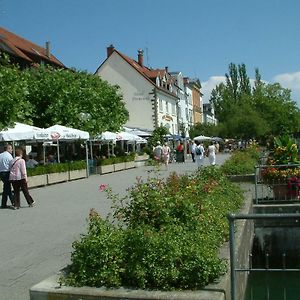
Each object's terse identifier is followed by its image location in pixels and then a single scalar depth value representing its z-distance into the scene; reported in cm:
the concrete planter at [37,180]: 2164
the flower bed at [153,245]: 463
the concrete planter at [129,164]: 3625
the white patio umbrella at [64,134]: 2309
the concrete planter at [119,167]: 3356
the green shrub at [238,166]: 1606
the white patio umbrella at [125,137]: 3411
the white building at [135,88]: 6131
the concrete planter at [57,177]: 2334
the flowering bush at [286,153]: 1369
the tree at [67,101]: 3105
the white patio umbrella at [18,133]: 1964
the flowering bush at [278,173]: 1202
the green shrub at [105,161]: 3139
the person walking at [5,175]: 1521
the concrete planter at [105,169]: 3096
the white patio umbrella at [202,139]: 6097
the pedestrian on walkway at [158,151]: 3658
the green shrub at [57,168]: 2212
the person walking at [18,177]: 1472
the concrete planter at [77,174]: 2589
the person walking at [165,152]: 3496
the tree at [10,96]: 2040
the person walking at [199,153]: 2981
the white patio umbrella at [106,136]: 3151
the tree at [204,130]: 8332
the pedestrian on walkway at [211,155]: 2878
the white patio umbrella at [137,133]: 4816
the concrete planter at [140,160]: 3972
